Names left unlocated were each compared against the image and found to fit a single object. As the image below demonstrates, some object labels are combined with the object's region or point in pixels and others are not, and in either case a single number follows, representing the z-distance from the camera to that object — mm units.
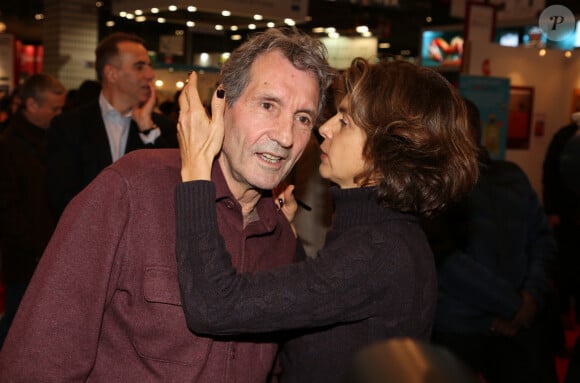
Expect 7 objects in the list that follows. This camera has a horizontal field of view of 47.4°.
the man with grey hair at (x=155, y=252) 1488
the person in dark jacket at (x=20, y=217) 4215
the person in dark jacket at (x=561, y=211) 4895
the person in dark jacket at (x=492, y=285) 3109
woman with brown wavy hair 1562
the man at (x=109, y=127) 3404
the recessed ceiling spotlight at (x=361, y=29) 4512
